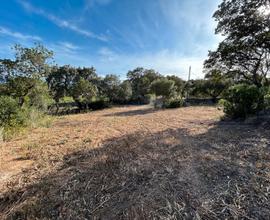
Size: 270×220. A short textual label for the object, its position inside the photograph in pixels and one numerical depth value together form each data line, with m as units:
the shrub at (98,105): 14.92
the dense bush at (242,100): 4.20
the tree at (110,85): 16.88
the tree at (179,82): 21.44
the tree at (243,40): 4.34
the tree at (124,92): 17.06
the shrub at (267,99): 4.26
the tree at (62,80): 15.29
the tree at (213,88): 15.60
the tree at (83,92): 12.49
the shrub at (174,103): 11.39
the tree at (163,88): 14.58
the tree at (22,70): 5.32
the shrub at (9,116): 3.54
